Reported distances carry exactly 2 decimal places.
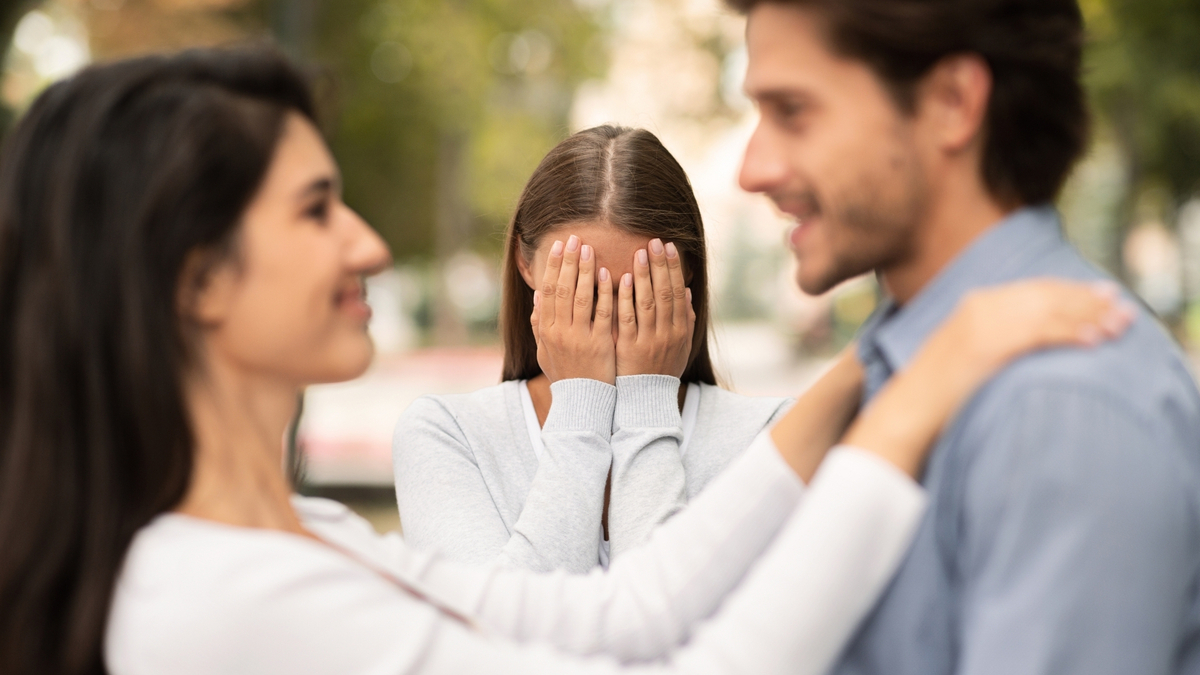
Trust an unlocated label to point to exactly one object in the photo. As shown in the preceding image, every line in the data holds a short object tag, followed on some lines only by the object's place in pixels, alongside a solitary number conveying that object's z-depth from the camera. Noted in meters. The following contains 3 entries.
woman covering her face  2.24
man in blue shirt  1.27
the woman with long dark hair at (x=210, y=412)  1.47
